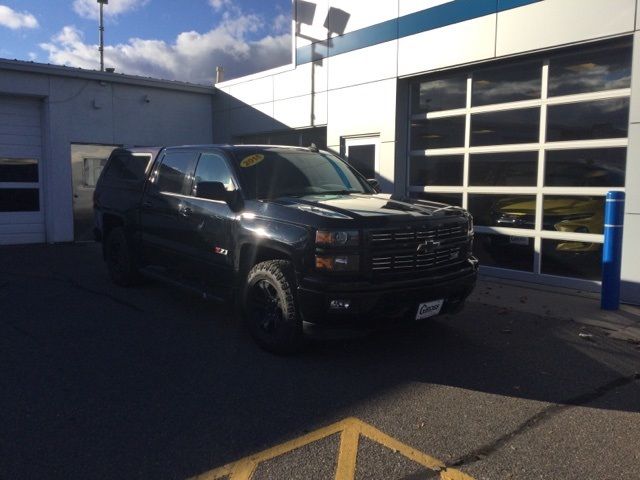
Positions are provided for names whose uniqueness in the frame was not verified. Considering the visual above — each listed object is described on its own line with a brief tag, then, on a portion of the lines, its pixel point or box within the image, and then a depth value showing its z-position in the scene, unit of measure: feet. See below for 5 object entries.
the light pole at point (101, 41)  97.25
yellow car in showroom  25.14
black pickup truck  15.03
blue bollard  21.43
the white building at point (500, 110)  24.31
